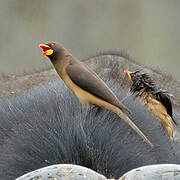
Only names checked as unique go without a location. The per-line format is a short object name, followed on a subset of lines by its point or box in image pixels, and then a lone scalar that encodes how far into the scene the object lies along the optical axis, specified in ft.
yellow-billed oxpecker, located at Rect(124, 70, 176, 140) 22.38
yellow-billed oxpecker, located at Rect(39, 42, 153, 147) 21.94
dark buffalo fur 21.79
